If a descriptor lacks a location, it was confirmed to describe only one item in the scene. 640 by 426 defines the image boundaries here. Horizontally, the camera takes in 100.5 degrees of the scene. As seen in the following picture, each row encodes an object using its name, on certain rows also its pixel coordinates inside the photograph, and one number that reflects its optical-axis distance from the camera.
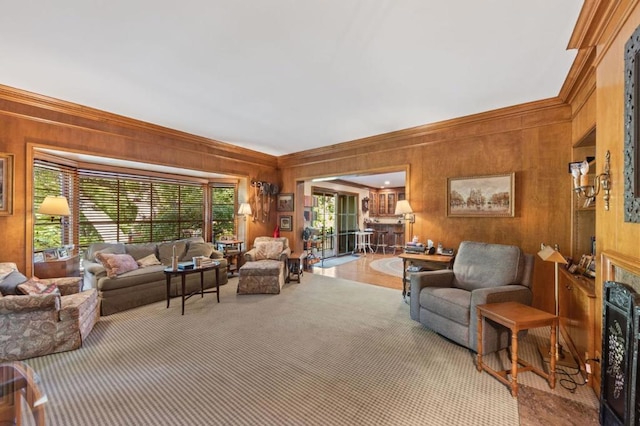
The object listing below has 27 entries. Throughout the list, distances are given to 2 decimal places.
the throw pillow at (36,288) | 2.63
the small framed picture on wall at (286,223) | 6.49
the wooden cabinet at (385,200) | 10.24
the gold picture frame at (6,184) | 3.15
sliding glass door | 8.98
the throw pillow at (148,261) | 4.44
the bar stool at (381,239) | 9.98
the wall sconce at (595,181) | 1.85
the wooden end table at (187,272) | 3.74
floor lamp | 2.44
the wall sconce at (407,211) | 4.37
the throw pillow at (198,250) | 5.07
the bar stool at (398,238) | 9.81
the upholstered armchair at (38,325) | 2.41
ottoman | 4.43
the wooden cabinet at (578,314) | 2.11
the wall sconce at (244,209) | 5.69
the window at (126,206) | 4.11
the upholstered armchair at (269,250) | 5.18
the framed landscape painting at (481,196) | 3.68
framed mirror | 1.48
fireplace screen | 1.39
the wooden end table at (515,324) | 2.01
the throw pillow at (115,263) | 3.81
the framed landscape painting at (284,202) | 6.46
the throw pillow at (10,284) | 2.56
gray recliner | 2.49
